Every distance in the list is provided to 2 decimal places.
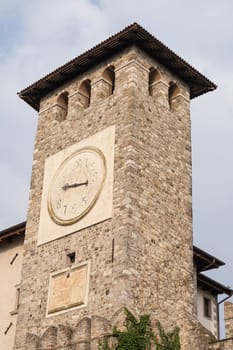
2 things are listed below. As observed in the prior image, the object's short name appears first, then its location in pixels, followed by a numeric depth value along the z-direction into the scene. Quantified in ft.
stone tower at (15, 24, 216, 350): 60.80
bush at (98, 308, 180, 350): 55.83
